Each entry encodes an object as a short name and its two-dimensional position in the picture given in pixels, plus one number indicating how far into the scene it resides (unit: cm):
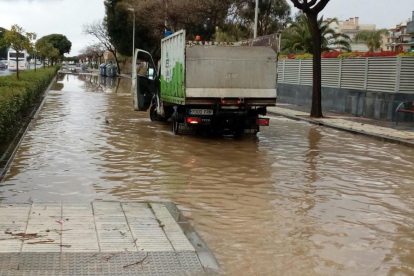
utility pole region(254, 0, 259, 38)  2730
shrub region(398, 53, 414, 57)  1896
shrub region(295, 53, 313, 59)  2714
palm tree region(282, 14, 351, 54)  3731
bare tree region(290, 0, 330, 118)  2044
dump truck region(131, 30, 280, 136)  1337
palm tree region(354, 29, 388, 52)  6466
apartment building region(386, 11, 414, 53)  10356
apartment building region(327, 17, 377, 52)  11831
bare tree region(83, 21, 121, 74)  8100
